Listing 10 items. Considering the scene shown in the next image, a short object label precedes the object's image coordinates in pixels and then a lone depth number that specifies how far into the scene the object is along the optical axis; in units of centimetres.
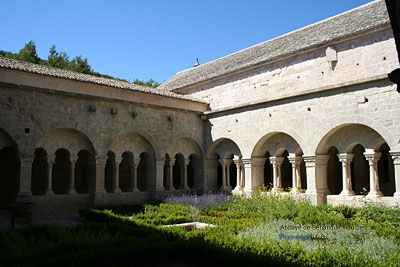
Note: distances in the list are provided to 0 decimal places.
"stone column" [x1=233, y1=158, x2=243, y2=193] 1566
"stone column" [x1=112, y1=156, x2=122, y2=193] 1374
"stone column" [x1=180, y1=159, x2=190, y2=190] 1606
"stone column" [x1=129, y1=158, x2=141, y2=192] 1439
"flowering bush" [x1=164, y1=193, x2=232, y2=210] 1220
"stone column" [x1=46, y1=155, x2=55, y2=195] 1223
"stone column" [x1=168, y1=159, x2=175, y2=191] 1550
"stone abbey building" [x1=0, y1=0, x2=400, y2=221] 1133
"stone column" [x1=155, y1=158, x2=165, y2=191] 1479
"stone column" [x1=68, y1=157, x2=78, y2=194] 1281
